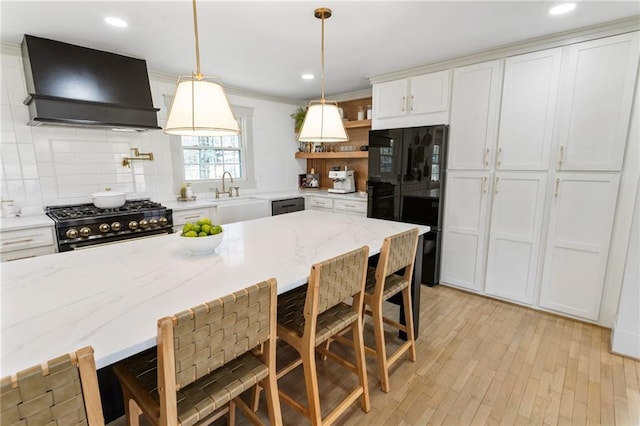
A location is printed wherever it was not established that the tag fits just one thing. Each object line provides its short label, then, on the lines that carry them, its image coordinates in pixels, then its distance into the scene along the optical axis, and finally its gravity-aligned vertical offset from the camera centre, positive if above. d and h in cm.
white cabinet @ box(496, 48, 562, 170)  250 +42
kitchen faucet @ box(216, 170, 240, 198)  400 -37
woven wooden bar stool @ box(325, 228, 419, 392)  170 -79
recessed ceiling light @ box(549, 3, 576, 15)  194 +97
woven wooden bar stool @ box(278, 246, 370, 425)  131 -79
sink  347 -57
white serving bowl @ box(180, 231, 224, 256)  152 -41
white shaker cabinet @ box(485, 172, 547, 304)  266 -68
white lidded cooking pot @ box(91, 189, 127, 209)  274 -34
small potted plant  456 +67
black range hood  231 +62
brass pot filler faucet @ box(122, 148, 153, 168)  314 +5
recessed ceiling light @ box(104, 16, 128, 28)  207 +97
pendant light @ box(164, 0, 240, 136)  131 +23
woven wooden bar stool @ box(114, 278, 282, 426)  89 -65
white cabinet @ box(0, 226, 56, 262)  218 -59
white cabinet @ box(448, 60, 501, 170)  277 +42
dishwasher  403 -61
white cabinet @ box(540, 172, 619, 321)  237 -67
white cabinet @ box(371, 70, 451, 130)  305 +62
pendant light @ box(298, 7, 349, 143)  192 +23
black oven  238 -51
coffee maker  421 -28
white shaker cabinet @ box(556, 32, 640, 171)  221 +43
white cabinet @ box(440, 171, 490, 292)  295 -69
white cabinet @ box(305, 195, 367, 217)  385 -59
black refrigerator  308 -21
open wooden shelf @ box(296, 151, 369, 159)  405 +9
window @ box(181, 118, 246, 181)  377 +6
